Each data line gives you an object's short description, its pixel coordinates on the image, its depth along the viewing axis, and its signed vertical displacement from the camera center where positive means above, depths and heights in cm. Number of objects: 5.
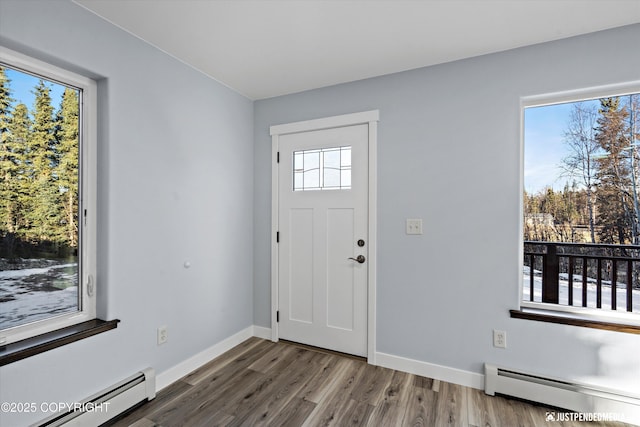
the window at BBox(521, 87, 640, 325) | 198 +7
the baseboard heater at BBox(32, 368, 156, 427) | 160 -114
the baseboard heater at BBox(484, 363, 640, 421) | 185 -117
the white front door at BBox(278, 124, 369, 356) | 266 -24
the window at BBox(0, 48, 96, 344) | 156 +7
